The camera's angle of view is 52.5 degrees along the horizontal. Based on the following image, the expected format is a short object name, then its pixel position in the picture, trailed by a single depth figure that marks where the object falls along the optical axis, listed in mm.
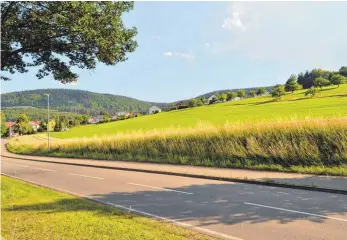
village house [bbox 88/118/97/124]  174875
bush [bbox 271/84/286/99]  104312
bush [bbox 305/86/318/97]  90125
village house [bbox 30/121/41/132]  154250
